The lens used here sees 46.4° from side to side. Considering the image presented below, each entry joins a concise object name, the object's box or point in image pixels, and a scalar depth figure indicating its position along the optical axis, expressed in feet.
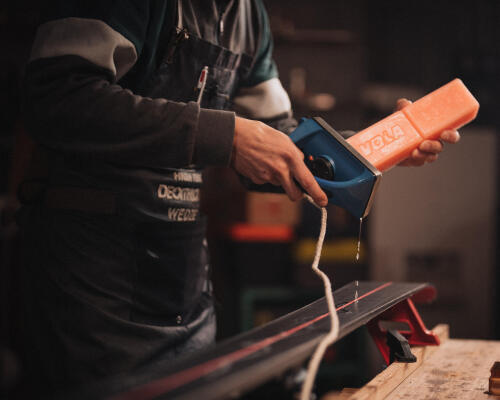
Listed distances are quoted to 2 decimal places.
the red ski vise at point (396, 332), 3.66
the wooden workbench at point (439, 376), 2.96
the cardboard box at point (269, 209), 9.43
